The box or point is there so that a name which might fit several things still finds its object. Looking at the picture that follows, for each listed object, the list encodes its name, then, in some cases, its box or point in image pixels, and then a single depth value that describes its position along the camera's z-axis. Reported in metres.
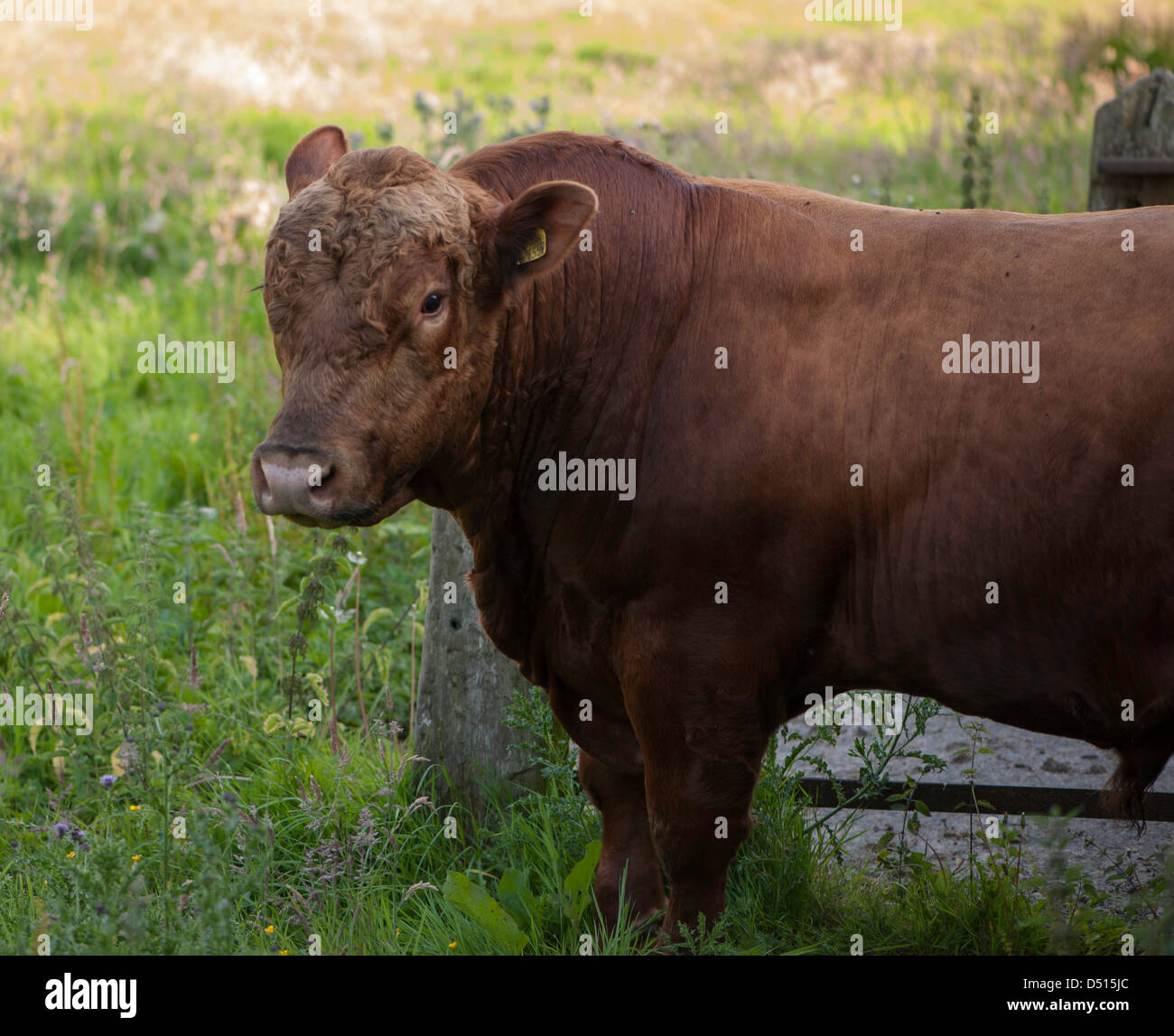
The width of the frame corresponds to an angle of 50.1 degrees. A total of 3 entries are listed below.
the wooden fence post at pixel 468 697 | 4.19
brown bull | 2.91
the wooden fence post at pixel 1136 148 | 4.96
